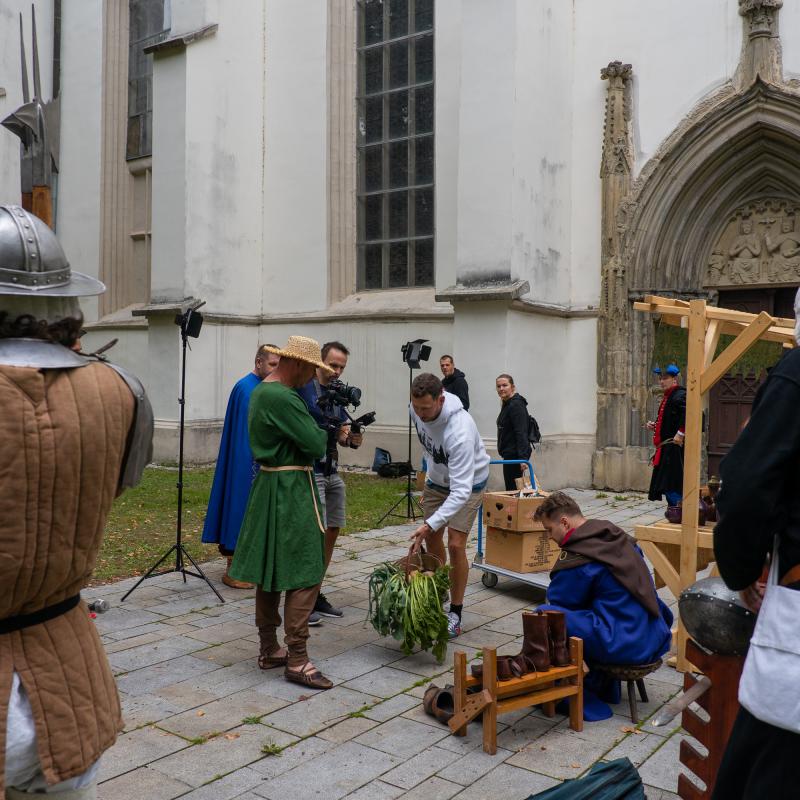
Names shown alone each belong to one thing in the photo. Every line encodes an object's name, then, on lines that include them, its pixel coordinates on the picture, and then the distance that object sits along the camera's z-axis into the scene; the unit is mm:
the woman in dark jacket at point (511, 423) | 9586
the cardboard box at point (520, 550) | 6391
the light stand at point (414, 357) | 9875
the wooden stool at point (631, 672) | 4117
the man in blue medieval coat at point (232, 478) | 6508
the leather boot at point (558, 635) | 4018
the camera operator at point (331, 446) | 5410
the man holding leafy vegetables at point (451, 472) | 5184
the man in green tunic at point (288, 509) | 4531
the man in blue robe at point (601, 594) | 4113
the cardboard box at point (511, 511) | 6320
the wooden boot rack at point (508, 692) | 3775
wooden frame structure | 4590
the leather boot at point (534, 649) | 3957
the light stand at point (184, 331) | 6626
